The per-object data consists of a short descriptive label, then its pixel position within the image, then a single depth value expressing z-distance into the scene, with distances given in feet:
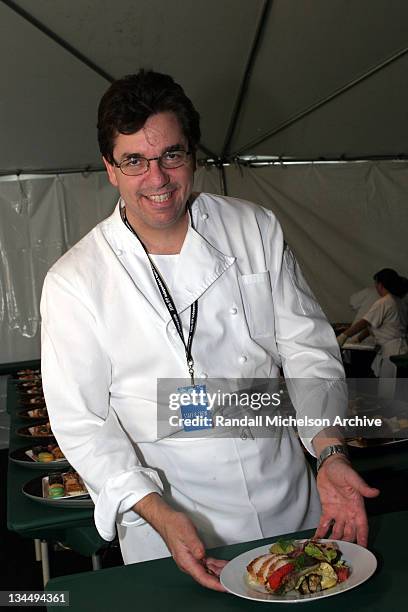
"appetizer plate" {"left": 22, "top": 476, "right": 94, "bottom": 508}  6.95
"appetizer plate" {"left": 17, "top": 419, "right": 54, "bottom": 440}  9.66
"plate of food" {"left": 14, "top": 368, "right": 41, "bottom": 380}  16.58
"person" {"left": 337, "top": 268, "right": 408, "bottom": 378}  19.34
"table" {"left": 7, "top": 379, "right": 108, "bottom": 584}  6.77
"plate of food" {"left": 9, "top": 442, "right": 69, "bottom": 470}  8.32
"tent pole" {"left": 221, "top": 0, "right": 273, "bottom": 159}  13.60
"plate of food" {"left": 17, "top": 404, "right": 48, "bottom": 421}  11.63
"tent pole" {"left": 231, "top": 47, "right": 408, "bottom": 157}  15.01
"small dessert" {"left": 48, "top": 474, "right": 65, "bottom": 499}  7.13
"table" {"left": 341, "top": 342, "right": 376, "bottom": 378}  19.01
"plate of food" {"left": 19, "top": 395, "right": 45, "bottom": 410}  12.91
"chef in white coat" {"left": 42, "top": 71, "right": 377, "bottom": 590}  4.96
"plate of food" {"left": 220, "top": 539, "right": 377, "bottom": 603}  3.89
